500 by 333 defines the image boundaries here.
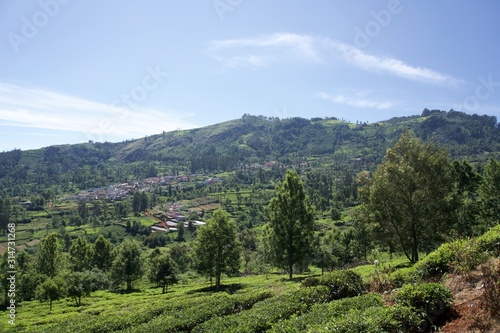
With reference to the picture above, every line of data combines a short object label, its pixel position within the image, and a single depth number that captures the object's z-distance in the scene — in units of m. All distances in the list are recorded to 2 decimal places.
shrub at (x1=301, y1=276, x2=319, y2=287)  17.84
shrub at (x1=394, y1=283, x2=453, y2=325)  10.94
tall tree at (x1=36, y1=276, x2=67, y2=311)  47.53
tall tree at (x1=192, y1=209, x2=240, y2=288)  49.03
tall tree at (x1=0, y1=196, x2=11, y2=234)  183.00
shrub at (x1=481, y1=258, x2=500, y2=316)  9.04
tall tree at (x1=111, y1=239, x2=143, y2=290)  70.44
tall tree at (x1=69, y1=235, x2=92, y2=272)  77.50
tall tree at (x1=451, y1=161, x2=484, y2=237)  53.69
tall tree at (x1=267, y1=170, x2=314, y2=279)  40.19
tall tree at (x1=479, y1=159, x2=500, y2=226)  52.47
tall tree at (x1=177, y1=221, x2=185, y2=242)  165.25
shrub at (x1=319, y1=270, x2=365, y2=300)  16.08
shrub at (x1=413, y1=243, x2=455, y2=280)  14.35
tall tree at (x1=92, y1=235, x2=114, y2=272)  79.25
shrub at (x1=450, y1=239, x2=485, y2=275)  12.74
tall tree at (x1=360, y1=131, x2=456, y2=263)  29.98
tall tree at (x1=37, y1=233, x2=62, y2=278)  67.31
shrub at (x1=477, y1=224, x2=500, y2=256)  13.24
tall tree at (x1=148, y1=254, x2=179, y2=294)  63.06
